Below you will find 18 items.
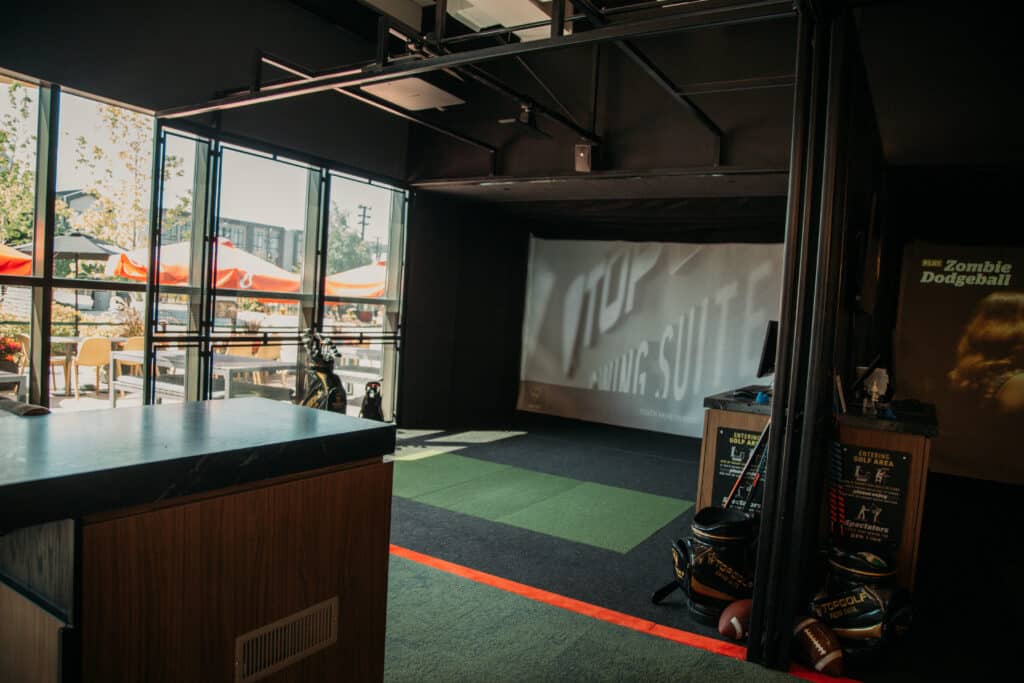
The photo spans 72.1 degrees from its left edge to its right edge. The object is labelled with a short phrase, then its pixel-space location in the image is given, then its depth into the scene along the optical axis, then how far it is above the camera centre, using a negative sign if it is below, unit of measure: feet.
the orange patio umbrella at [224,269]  15.81 +0.69
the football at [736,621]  9.70 -4.05
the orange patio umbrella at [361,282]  21.15 +0.76
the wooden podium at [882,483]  10.77 -2.29
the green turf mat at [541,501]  14.33 -4.21
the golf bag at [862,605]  9.23 -3.65
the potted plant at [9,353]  13.55 -1.30
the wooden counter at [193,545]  3.25 -1.32
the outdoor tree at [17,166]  13.33 +2.29
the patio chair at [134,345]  16.65 -1.24
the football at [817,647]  8.97 -4.08
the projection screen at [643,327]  24.13 -0.14
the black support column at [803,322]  8.63 +0.14
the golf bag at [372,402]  19.21 -2.61
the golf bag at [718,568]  10.23 -3.52
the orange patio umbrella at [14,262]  13.25 +0.45
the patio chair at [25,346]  13.78 -1.16
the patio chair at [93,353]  15.98 -1.46
